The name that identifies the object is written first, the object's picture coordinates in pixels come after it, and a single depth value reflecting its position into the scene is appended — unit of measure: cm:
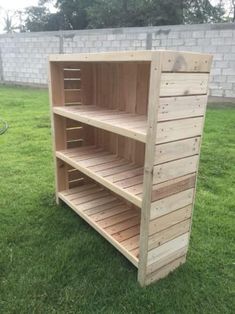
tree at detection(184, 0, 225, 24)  1416
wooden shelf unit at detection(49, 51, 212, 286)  133
